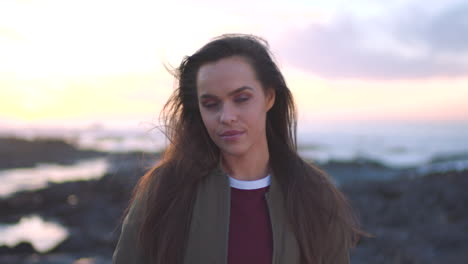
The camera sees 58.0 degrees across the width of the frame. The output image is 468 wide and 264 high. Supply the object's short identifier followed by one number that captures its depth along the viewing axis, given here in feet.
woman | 7.20
